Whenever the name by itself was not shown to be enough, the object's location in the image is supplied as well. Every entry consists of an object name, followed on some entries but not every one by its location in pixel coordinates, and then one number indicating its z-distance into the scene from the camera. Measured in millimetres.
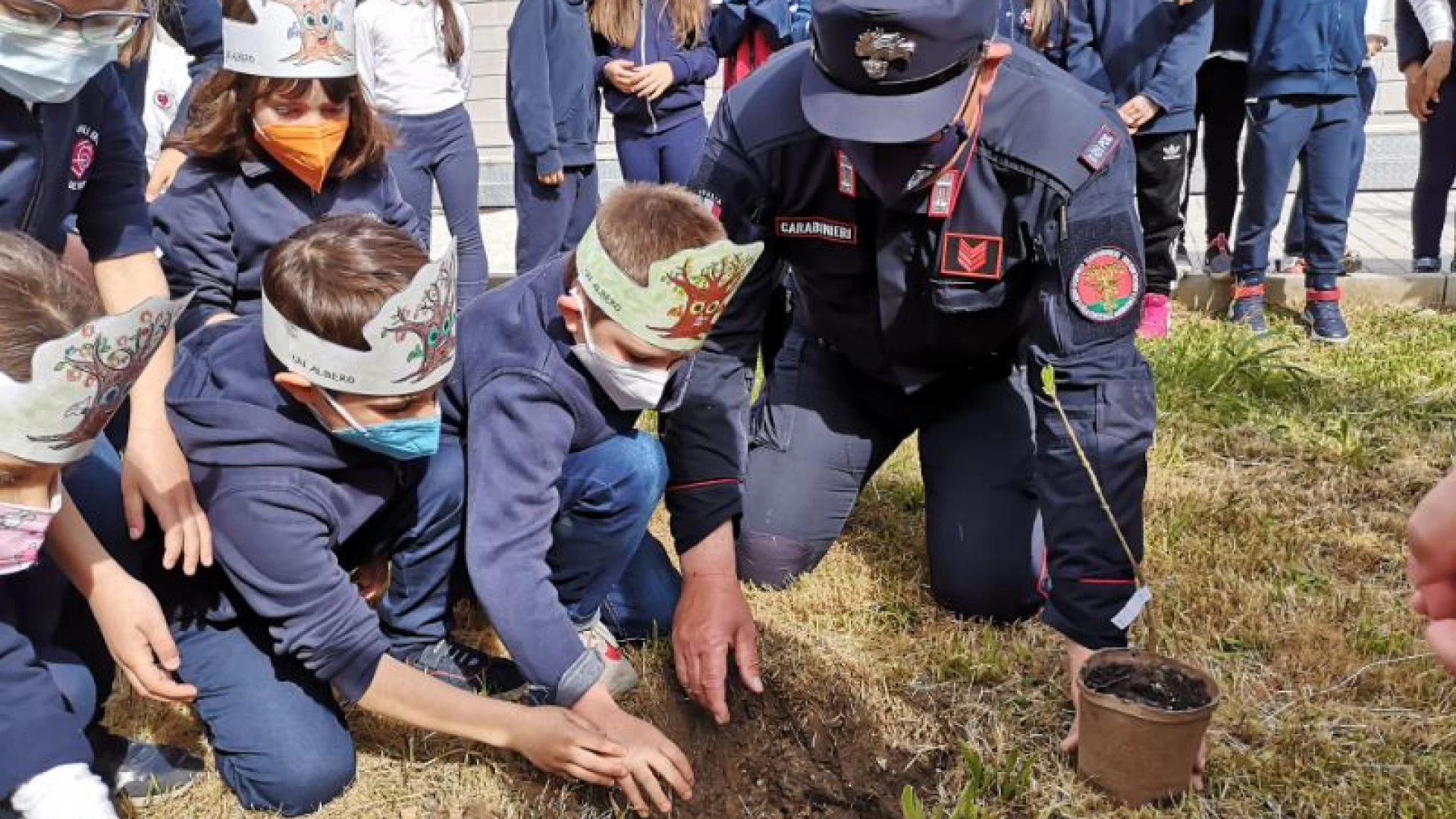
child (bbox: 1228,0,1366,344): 5102
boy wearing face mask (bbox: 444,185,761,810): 2258
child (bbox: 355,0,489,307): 5180
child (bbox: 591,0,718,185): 5504
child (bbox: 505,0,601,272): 5215
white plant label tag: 2135
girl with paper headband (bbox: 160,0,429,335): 2969
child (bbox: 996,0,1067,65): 5152
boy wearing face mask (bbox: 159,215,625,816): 2207
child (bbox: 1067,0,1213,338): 5074
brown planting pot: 2066
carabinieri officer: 2344
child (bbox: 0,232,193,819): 1820
